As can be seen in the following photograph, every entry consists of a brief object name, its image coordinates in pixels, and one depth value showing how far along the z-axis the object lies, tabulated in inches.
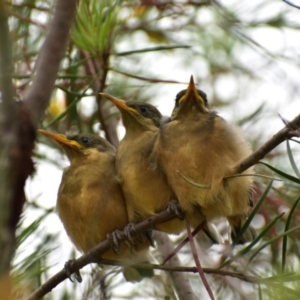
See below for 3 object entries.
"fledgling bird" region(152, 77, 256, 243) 175.0
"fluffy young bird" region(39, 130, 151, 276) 177.5
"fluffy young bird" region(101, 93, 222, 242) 176.6
